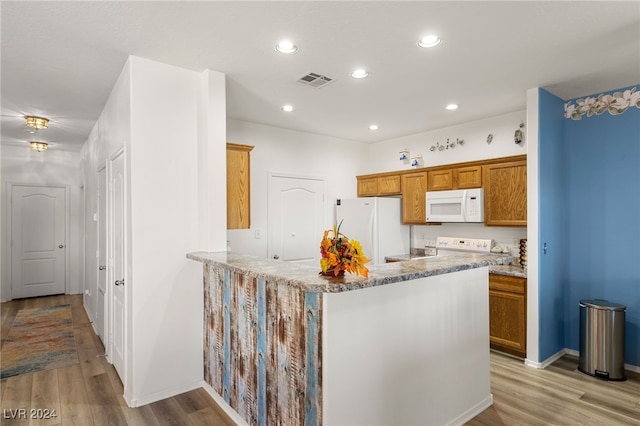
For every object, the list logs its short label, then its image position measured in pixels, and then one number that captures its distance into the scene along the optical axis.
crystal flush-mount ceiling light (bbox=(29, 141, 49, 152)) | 5.53
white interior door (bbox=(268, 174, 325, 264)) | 4.92
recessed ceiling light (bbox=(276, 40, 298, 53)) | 2.53
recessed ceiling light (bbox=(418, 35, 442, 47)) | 2.45
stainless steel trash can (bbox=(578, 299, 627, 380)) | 3.22
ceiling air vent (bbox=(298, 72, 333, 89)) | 3.14
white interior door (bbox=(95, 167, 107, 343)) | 3.90
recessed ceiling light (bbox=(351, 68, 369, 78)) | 3.01
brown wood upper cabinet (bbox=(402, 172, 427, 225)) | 4.92
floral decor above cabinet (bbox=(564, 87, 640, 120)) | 3.43
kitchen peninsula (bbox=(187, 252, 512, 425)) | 1.84
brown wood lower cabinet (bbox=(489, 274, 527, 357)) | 3.62
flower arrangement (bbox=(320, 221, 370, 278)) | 1.76
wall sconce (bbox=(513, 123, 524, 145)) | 4.16
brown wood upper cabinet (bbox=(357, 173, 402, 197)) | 5.27
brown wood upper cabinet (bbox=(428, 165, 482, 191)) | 4.28
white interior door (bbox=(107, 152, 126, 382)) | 3.08
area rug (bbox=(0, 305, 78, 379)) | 3.52
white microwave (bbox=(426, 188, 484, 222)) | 4.21
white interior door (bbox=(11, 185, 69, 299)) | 6.30
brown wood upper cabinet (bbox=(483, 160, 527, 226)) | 3.84
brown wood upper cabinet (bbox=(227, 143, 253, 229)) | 3.48
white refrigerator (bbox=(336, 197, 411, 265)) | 5.07
